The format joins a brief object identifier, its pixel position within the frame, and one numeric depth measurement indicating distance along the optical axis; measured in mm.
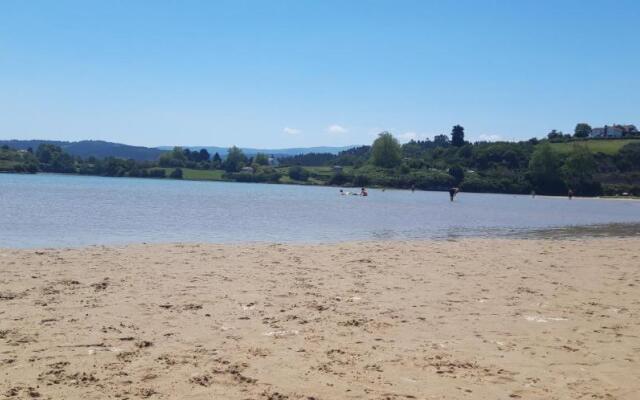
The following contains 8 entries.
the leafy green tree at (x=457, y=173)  154375
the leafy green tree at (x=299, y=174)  172250
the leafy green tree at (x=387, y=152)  178000
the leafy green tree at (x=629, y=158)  152375
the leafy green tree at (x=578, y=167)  145750
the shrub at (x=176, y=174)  180500
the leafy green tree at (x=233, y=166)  198000
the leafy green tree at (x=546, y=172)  149250
